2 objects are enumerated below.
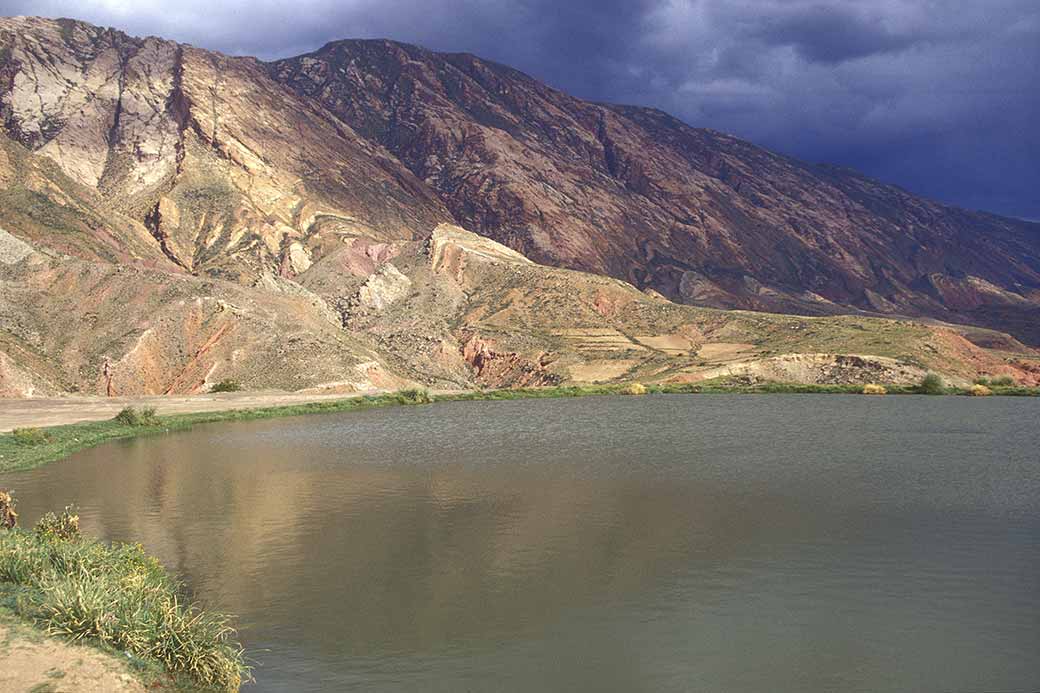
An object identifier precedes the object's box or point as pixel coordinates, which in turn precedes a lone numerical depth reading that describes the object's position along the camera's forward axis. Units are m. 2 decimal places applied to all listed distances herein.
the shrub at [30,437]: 41.69
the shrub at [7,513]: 20.44
